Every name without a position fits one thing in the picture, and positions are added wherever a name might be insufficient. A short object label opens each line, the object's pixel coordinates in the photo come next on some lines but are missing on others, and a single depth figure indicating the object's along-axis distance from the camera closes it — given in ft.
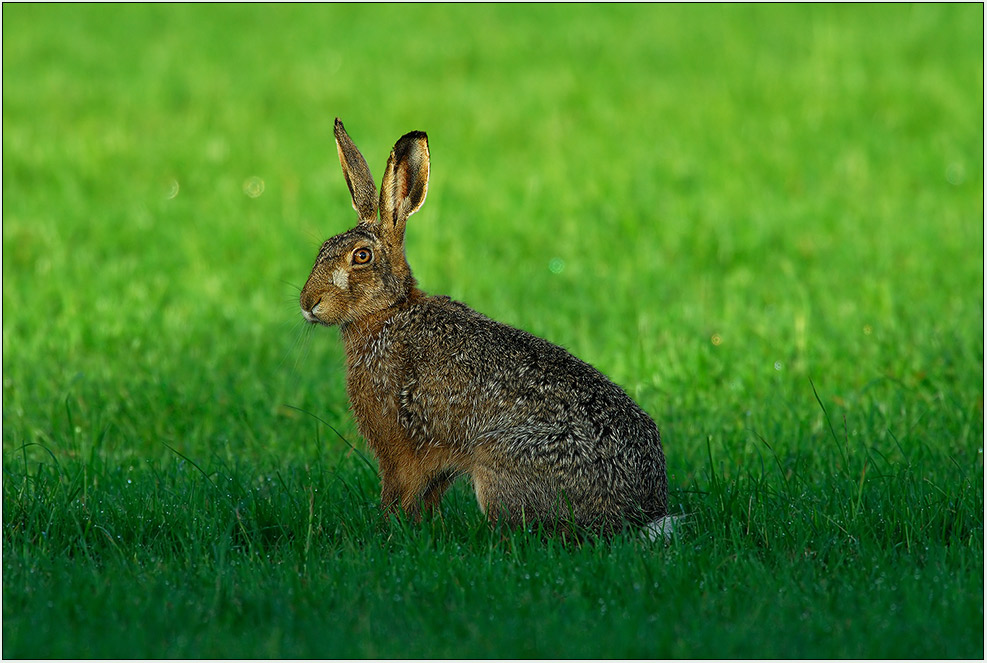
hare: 33.96
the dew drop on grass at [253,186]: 80.53
